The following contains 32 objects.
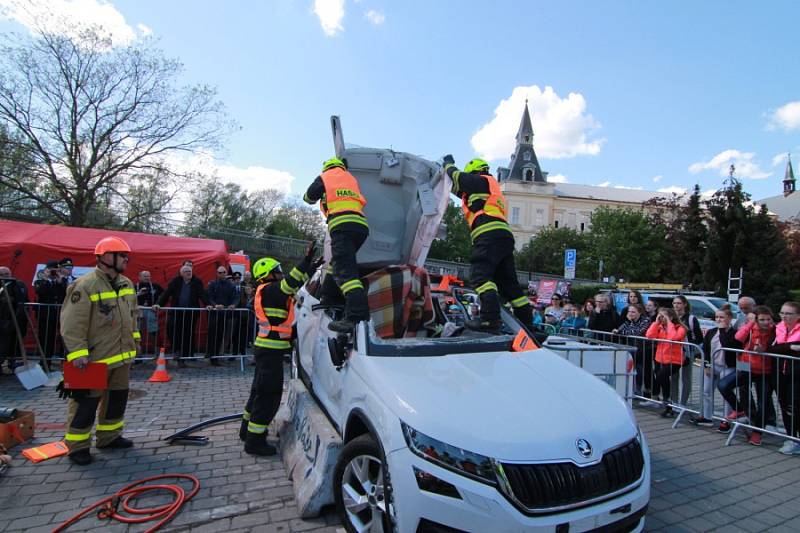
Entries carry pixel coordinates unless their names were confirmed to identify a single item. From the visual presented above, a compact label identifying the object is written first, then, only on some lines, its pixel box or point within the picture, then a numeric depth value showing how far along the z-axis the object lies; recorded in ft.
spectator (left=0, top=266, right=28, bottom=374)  22.03
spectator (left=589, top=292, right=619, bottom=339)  26.15
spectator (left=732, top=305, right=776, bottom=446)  17.43
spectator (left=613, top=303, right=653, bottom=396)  22.55
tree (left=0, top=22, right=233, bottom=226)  60.03
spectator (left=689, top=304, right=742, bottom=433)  19.01
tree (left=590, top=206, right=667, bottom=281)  134.51
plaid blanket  14.33
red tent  27.73
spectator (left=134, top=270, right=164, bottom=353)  27.22
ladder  52.83
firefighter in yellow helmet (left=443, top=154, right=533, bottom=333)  15.21
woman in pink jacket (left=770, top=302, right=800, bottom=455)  16.30
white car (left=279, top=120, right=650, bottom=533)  6.95
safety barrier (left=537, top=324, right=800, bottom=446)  16.78
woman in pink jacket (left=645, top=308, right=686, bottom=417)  20.66
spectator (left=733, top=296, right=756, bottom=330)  20.79
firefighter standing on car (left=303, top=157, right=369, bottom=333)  12.78
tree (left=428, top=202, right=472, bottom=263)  169.89
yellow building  243.40
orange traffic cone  23.39
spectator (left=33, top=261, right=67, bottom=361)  25.36
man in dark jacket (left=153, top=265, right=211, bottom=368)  27.32
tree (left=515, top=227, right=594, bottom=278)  166.81
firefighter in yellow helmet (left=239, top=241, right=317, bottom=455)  13.61
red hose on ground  9.91
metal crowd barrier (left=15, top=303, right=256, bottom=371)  25.55
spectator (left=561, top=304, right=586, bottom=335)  28.40
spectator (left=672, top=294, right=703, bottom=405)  23.49
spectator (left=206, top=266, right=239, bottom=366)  28.09
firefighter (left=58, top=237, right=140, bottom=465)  12.91
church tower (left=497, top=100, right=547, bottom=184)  251.19
